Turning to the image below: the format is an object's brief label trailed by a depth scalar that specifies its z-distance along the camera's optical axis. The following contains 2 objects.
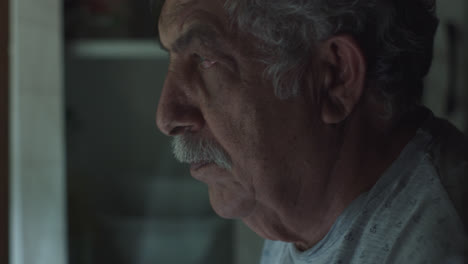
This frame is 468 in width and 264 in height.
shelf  1.49
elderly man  0.63
